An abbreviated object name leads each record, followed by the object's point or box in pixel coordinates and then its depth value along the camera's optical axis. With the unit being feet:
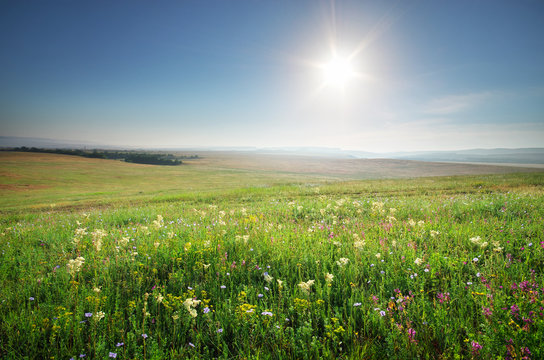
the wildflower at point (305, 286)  9.18
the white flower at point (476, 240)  12.79
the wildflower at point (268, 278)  10.68
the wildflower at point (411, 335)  7.64
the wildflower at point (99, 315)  8.25
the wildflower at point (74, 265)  10.66
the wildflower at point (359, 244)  13.07
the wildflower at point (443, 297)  9.34
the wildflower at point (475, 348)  7.09
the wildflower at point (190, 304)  7.94
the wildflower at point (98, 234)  15.36
